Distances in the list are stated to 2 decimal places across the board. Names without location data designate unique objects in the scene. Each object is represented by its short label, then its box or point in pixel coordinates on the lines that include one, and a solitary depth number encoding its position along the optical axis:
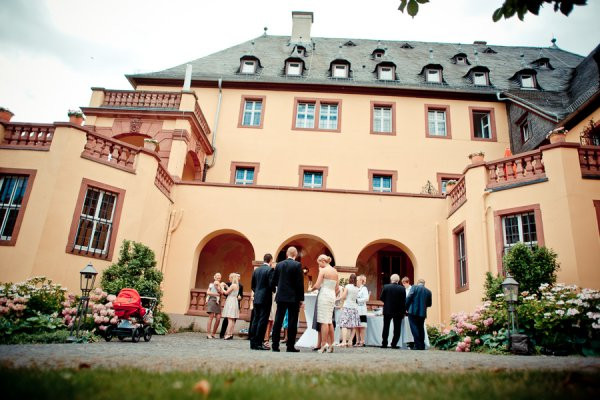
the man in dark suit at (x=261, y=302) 8.13
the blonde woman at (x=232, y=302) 10.98
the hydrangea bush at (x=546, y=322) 8.27
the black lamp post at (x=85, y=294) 8.56
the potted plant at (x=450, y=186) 15.36
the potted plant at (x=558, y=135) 11.60
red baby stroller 9.09
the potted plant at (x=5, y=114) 12.36
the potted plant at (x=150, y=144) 14.08
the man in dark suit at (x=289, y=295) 7.74
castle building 11.73
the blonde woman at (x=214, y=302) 11.45
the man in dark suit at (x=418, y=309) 10.47
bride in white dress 7.89
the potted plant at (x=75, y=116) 12.39
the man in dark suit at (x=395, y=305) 10.56
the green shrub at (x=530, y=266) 10.20
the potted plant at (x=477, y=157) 13.05
